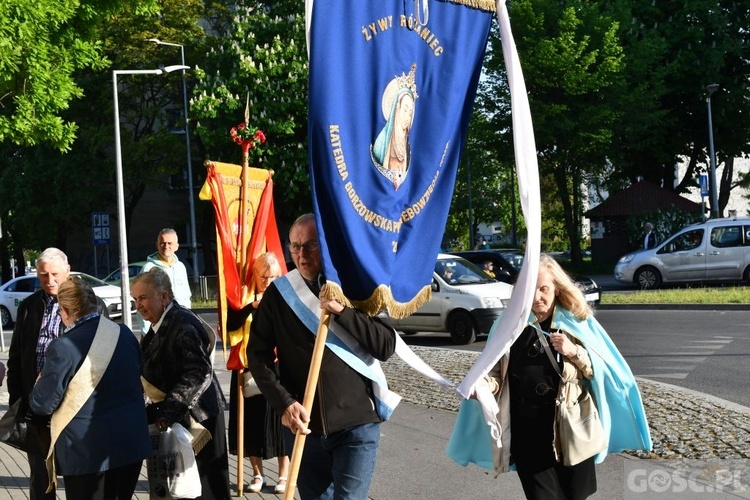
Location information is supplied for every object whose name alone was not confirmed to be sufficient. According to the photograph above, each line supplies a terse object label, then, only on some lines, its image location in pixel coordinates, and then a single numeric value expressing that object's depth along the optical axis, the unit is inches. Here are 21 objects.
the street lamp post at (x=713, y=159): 1541.0
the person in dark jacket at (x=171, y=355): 218.1
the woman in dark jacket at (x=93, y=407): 198.1
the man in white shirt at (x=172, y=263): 385.7
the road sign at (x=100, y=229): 1211.2
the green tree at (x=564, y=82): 1453.0
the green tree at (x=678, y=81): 1537.9
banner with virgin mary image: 165.9
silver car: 1097.4
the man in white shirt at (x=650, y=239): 1182.9
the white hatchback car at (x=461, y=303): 714.2
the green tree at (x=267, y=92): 1419.8
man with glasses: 174.6
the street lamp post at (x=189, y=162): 1562.0
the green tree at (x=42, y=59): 582.6
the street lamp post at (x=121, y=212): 978.8
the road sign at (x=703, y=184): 1428.4
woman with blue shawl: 189.8
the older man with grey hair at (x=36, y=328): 245.6
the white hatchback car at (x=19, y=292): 1160.4
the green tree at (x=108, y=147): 1617.9
